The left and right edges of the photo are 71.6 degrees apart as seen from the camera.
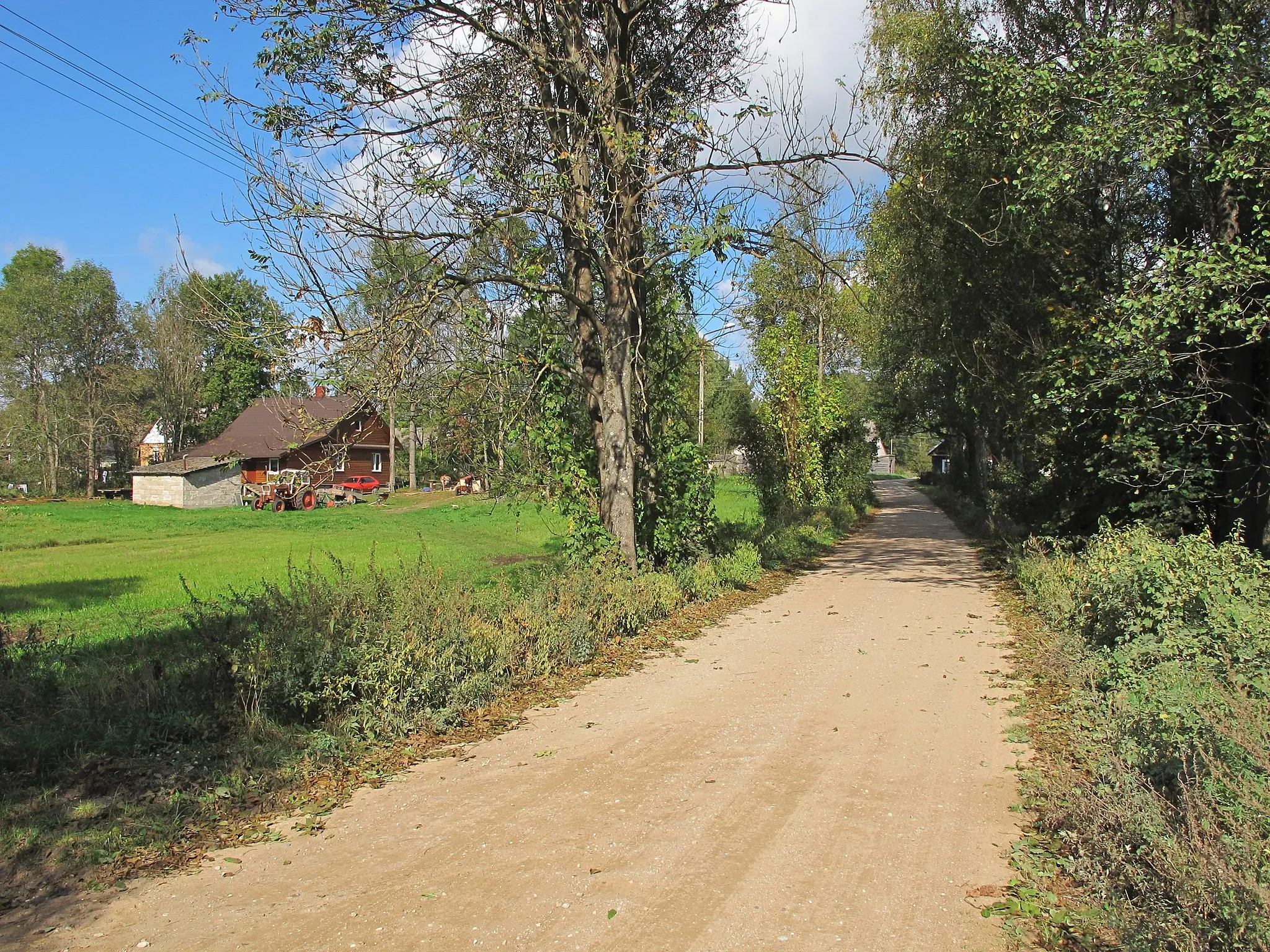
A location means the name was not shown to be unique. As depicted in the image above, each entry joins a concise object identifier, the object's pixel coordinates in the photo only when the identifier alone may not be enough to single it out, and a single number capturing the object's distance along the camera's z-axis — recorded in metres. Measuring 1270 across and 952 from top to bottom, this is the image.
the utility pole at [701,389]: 32.04
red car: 50.16
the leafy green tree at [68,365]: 58.94
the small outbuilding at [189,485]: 44.50
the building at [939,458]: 91.12
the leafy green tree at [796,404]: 25.92
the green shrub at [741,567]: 14.55
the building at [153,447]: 56.78
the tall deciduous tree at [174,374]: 59.91
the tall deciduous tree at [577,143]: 10.34
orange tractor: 40.75
